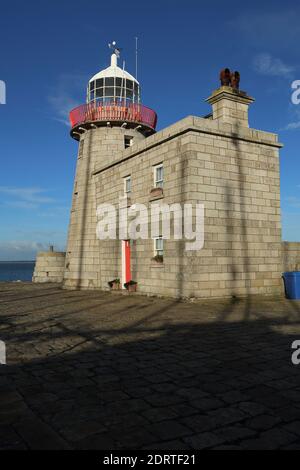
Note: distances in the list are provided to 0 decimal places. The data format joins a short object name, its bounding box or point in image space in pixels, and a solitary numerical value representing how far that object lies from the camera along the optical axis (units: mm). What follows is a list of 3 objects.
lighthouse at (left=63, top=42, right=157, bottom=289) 20484
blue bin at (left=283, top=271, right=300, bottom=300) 14079
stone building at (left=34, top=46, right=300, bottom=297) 13508
